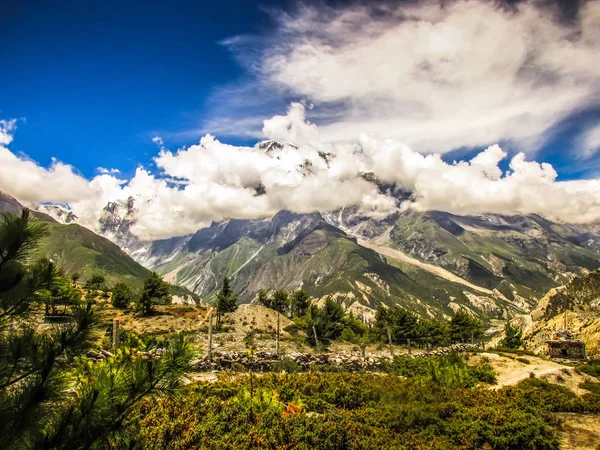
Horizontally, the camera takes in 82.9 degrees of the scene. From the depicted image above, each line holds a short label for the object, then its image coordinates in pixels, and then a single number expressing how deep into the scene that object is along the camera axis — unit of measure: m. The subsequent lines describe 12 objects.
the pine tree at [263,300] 88.44
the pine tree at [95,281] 66.21
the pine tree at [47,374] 3.31
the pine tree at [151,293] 53.91
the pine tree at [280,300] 84.58
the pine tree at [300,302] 80.88
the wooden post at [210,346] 24.09
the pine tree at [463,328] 67.43
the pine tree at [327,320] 54.22
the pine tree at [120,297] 60.47
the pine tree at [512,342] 52.75
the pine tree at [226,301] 65.85
